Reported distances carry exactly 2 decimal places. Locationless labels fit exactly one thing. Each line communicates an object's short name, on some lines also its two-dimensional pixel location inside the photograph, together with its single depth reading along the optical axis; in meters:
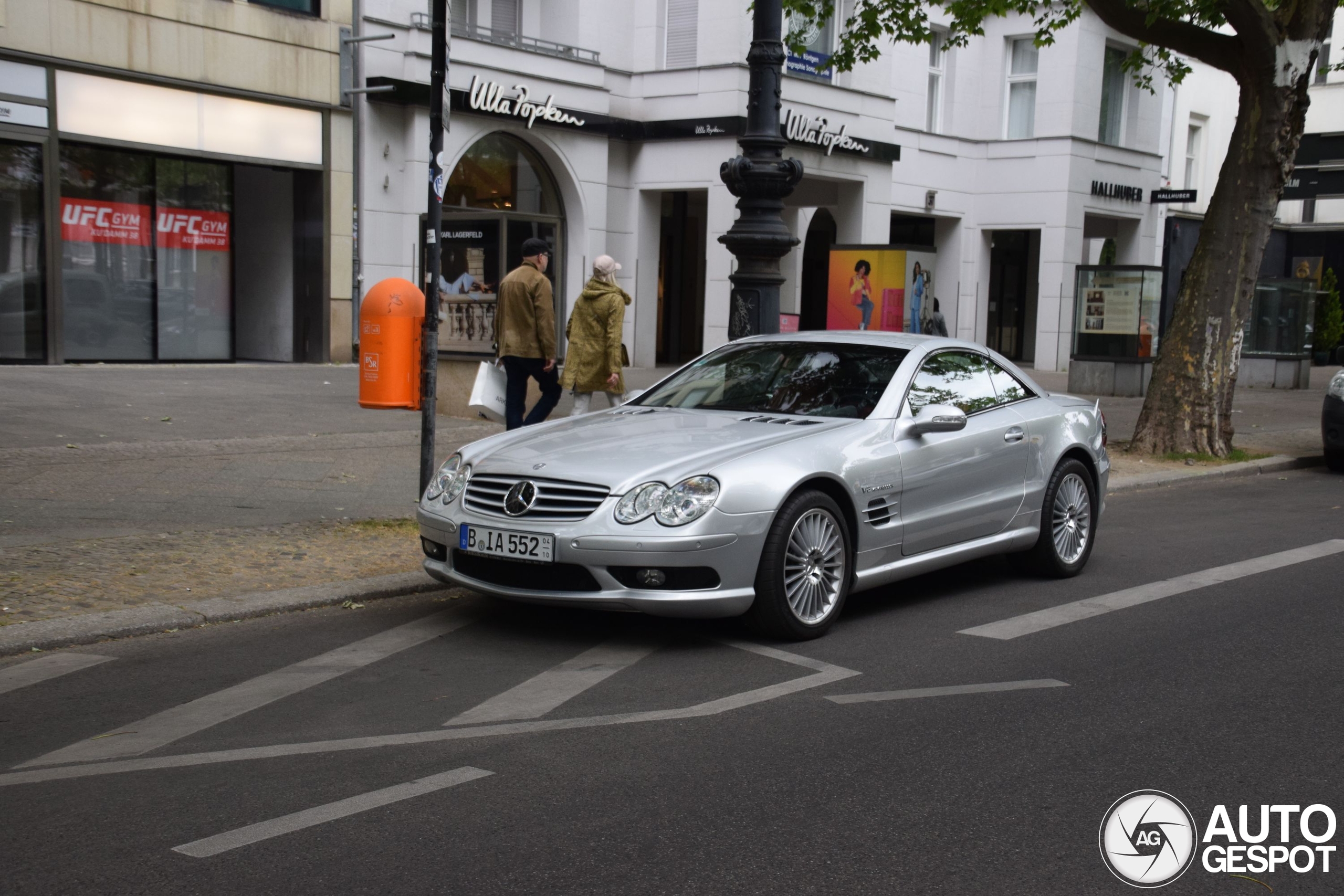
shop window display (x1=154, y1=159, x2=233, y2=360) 20.30
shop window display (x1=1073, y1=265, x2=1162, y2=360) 24.28
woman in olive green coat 12.23
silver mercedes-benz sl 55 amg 6.12
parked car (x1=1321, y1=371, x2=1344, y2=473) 14.59
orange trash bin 15.19
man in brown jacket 12.02
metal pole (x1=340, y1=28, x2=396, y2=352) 21.59
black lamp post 9.62
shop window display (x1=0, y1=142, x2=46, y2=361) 18.16
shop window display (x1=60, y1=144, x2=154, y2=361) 19.02
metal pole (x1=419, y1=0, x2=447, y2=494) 8.02
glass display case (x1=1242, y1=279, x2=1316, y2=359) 27.84
